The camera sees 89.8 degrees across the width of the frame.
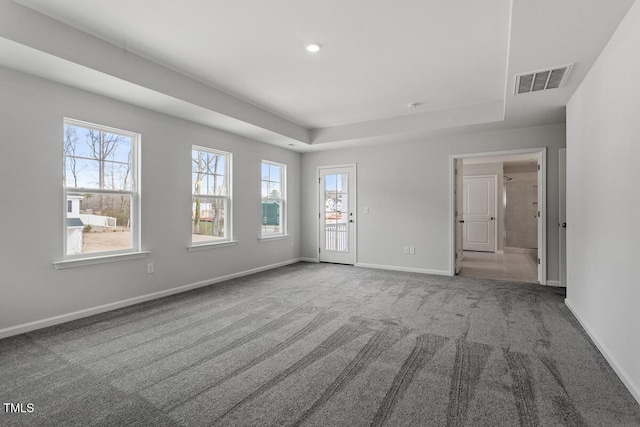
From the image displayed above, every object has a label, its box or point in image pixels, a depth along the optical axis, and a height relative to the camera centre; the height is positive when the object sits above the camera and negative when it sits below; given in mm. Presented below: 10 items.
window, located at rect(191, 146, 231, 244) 4723 +274
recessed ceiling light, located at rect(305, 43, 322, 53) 3035 +1604
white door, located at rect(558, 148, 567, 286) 4613 -83
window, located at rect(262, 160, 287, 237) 6105 +305
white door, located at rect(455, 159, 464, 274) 5684 +31
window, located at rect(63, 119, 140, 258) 3354 +260
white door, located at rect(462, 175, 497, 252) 8477 +49
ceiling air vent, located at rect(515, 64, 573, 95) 2945 +1333
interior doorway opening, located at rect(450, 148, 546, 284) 5944 -58
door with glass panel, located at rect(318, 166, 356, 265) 6469 +2
